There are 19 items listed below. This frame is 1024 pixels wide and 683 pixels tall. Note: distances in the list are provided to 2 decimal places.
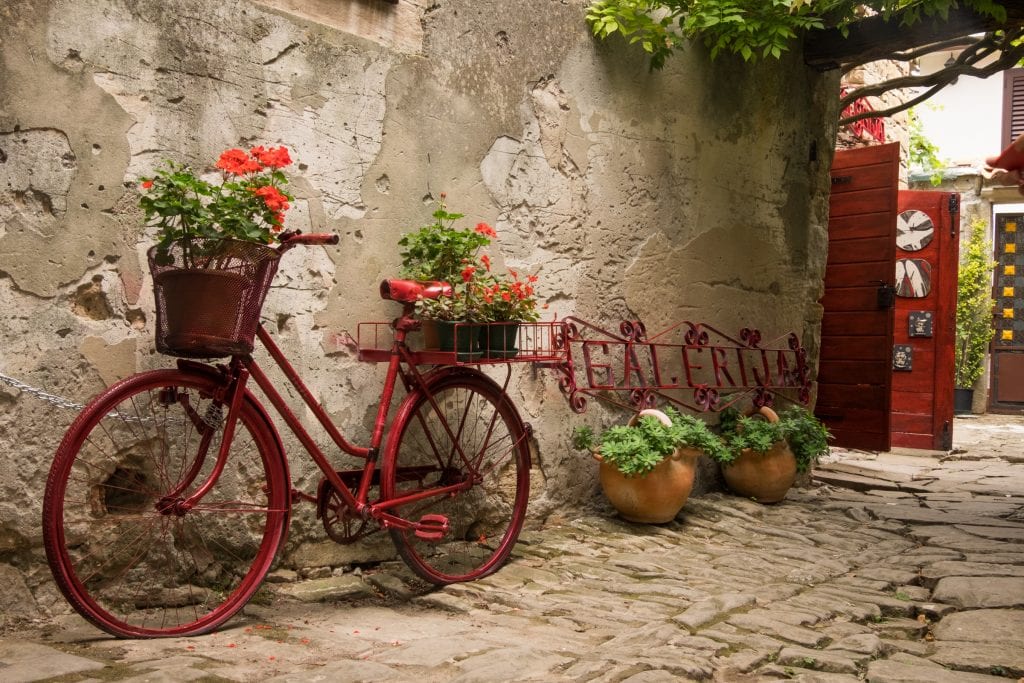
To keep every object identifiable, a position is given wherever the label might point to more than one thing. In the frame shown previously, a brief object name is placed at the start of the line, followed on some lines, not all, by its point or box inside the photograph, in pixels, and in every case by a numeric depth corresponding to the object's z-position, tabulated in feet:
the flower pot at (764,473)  16.92
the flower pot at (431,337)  11.48
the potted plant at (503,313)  11.49
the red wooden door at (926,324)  27.37
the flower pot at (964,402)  42.91
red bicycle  8.93
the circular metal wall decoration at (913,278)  27.94
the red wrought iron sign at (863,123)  29.99
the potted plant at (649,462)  14.12
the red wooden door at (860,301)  22.04
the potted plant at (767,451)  16.84
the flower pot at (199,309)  8.48
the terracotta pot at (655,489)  14.30
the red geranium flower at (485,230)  11.65
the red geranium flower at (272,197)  9.00
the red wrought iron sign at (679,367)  14.88
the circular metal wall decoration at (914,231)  28.30
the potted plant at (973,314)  41.93
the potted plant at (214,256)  8.52
